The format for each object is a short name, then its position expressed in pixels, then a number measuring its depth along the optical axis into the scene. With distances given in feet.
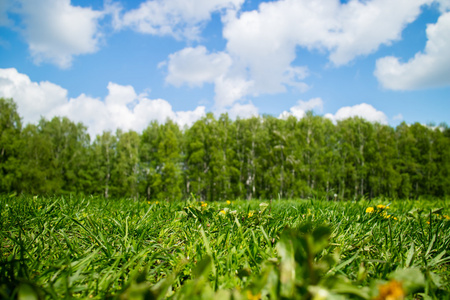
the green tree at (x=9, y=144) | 94.84
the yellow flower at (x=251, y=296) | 2.50
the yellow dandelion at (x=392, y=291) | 1.92
